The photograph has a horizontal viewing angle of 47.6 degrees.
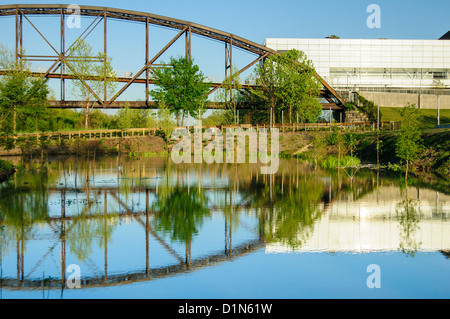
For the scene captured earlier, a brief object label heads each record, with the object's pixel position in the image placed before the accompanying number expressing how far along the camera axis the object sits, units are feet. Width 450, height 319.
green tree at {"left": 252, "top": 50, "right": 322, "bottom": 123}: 245.24
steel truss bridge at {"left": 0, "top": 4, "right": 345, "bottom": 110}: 240.32
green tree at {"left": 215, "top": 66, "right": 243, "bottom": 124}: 257.14
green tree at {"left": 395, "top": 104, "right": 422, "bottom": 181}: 108.27
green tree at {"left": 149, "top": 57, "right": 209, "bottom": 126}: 245.04
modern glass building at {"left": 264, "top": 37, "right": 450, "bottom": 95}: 345.31
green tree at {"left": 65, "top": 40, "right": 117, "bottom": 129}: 242.17
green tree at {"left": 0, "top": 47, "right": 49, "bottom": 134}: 175.25
